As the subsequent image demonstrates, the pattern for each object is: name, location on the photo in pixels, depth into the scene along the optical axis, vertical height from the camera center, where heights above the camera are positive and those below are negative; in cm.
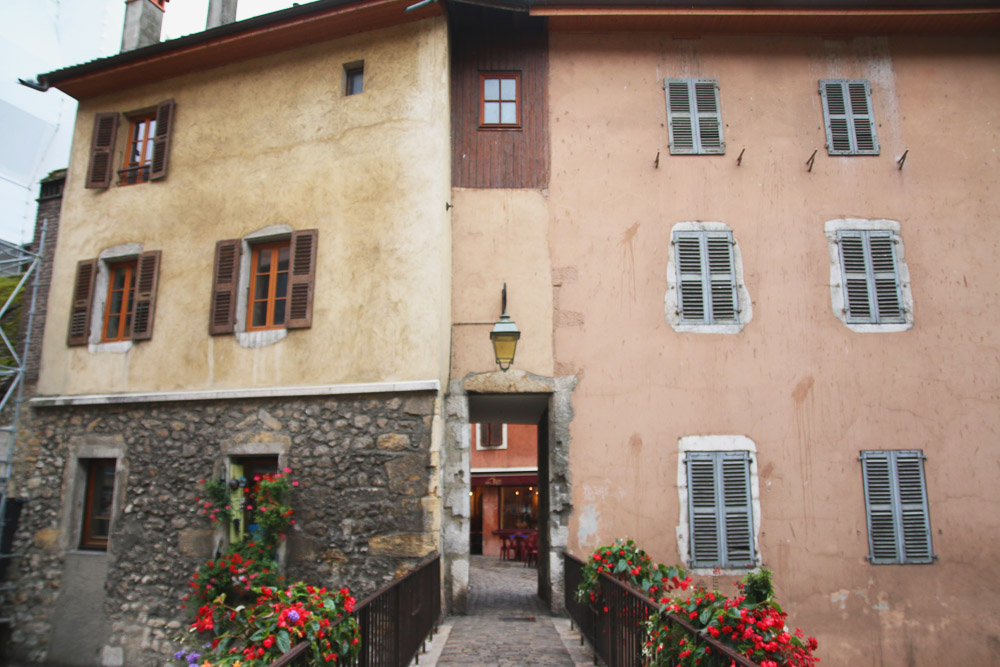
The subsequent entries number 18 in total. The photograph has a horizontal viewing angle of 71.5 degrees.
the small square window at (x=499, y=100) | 986 +540
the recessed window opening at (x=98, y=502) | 961 -22
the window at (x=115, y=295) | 989 +273
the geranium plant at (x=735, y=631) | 375 -78
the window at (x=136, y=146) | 1039 +510
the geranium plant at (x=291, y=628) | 367 -78
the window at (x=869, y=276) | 915 +277
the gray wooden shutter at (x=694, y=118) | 965 +505
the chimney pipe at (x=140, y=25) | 1237 +812
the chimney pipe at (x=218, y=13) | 1223 +818
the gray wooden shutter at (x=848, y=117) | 963 +507
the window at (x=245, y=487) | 891 -1
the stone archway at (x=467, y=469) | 857 +23
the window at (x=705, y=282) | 916 +269
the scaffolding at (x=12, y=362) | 1003 +188
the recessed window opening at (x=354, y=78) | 972 +563
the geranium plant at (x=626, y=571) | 630 -75
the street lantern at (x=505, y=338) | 798 +168
